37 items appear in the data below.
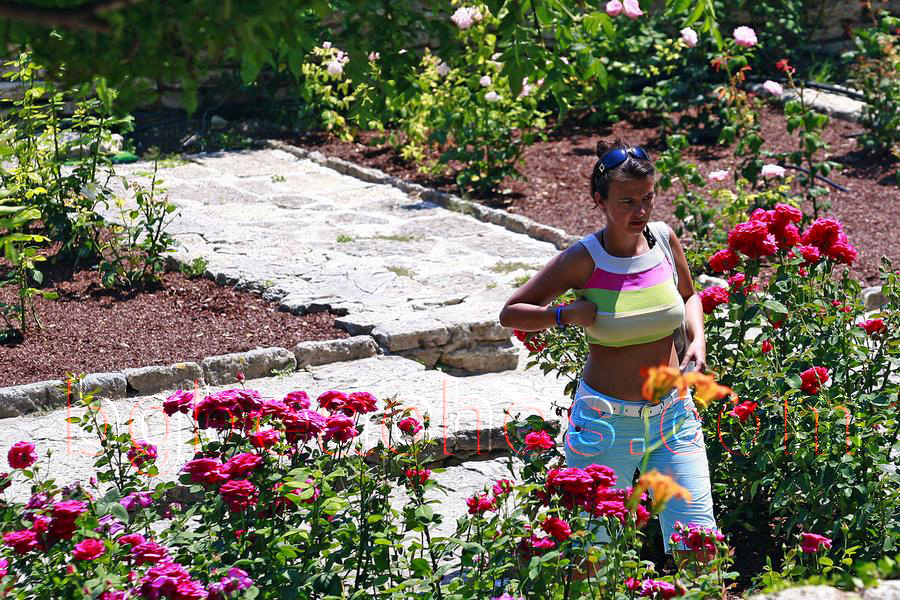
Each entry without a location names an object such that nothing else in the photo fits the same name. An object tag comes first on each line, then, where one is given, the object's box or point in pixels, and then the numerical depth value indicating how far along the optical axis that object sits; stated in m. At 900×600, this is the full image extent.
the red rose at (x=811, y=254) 7.74
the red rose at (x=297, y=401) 6.24
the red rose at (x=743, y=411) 7.18
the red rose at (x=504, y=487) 6.20
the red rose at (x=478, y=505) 6.09
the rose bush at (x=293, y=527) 5.41
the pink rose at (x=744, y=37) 15.98
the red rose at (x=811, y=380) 7.02
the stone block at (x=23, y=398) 10.04
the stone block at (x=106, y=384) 10.46
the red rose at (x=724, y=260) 7.79
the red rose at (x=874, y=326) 7.60
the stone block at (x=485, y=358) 12.13
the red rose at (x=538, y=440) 6.37
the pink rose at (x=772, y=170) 14.48
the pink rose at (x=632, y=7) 13.86
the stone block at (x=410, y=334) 11.79
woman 6.56
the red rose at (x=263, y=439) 5.93
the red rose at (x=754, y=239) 7.40
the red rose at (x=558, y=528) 5.37
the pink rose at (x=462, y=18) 17.08
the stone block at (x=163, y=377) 10.68
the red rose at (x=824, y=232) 7.75
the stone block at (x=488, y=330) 12.12
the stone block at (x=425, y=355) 11.91
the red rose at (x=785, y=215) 7.53
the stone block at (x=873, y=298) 13.59
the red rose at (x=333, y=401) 6.12
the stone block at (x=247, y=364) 11.07
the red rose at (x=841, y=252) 7.70
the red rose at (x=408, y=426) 6.32
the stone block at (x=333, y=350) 11.55
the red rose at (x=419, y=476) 6.28
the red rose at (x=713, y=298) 7.81
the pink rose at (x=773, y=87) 16.31
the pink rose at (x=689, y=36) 17.36
